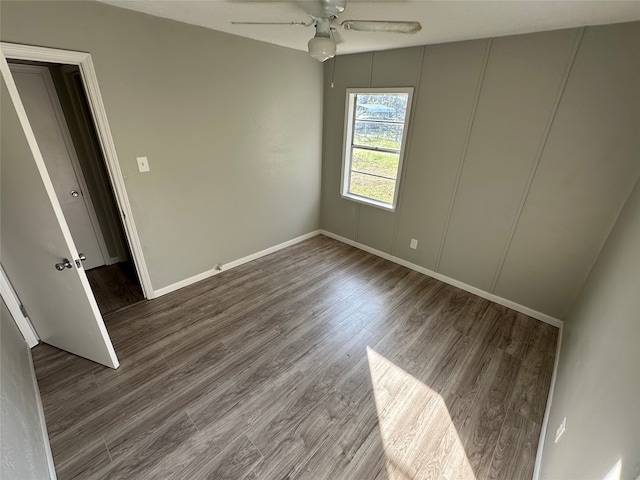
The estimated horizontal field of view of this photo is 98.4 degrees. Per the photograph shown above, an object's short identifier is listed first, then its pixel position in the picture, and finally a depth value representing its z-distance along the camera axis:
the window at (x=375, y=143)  3.16
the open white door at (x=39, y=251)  1.43
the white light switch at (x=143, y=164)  2.39
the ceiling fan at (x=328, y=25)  1.59
